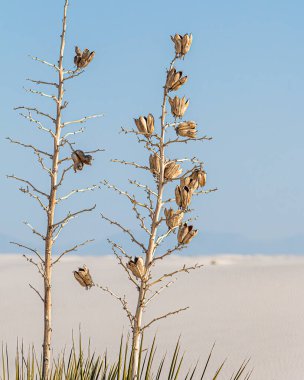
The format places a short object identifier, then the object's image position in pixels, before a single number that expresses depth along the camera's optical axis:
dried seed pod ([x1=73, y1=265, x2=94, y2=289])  6.91
